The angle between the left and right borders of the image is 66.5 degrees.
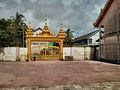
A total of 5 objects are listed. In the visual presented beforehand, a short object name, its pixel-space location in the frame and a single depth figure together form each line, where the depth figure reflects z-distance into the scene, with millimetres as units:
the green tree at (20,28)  21195
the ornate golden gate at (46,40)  13482
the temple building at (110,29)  10452
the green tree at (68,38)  23579
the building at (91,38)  22149
